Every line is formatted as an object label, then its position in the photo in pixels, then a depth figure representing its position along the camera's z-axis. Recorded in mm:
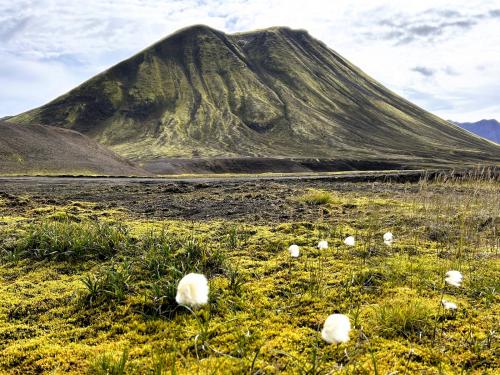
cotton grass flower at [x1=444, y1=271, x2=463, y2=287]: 4742
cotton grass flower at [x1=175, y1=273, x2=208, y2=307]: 3236
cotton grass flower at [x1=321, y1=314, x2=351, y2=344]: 3170
